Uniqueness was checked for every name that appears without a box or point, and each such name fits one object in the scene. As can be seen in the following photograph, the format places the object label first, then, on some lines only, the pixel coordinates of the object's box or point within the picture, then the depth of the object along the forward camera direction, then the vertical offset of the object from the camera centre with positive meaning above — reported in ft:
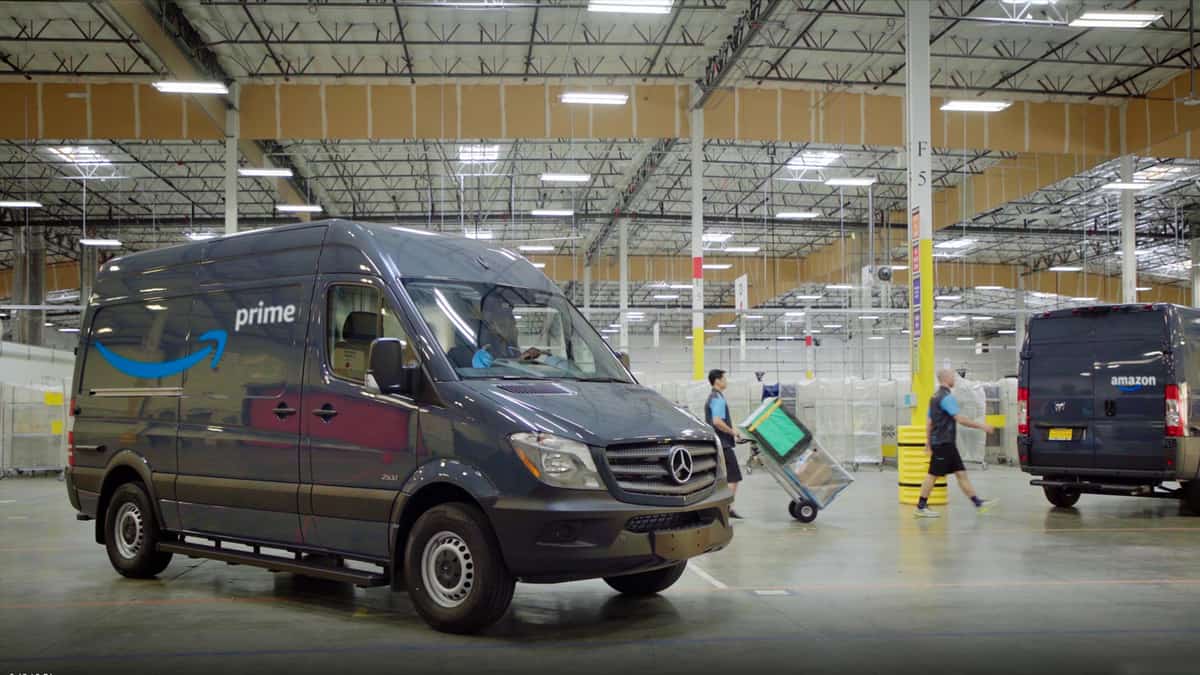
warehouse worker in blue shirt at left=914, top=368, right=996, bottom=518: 38.22 -3.81
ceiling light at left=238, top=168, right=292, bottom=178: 76.50 +12.92
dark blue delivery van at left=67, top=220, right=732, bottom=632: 18.15 -1.71
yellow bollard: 44.73 -5.50
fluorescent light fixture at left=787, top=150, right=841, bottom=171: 93.55 +16.41
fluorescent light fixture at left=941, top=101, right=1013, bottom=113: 66.28 +15.03
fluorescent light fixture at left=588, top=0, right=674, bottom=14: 51.52 +16.94
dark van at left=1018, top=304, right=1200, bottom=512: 36.42 -2.47
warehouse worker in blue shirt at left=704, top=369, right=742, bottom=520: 38.40 -2.90
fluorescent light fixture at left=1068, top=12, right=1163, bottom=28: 52.75 +16.21
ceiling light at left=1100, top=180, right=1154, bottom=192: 76.18 +10.97
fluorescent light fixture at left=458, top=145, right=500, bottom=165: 89.61 +16.69
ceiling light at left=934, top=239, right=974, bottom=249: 110.91 +9.99
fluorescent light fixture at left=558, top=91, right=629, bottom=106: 63.05 +14.96
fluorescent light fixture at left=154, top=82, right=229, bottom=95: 58.54 +14.86
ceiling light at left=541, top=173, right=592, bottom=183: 80.07 +12.80
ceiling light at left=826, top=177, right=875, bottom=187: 84.48 +12.90
